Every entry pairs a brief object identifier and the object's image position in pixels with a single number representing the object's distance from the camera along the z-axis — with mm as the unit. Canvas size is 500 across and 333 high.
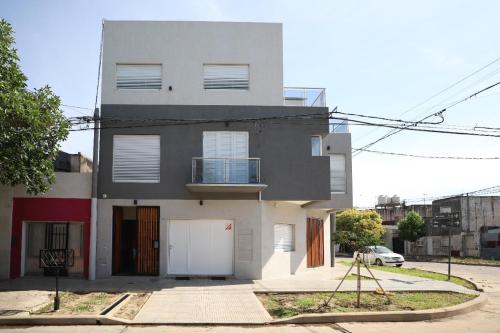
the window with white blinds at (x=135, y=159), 18250
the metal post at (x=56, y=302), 11391
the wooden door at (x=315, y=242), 22516
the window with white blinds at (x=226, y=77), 18781
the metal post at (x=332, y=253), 25203
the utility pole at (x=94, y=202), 17562
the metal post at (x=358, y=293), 11998
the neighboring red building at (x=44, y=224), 17500
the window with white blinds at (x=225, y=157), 17953
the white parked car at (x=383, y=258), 30250
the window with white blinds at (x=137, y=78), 18766
